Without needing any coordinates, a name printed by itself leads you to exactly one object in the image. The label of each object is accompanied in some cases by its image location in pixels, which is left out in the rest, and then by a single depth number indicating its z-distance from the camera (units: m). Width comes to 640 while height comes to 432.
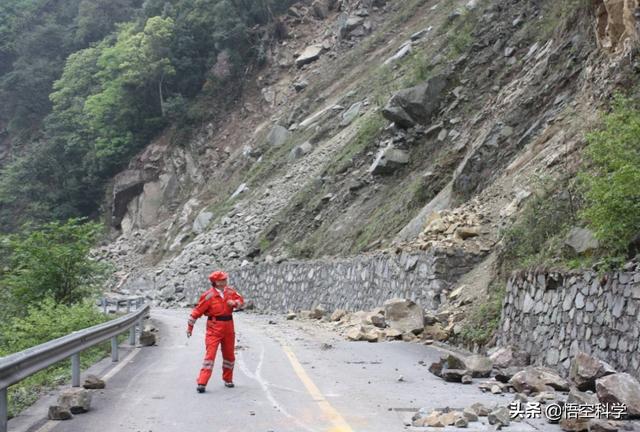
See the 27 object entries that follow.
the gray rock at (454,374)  8.73
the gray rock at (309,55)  51.62
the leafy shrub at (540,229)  11.10
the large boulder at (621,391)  6.19
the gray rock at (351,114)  35.14
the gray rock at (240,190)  38.84
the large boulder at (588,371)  7.31
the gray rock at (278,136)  41.88
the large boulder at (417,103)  24.58
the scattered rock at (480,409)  6.40
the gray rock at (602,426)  5.38
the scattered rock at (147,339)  14.36
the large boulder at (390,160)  24.73
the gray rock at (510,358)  9.65
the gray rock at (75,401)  6.95
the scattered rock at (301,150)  36.47
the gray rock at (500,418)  6.03
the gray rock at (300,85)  48.28
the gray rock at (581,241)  9.30
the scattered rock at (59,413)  6.73
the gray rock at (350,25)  49.47
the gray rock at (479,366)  9.01
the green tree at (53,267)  17.80
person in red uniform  8.52
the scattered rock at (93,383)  8.38
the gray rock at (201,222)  39.50
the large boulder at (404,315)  14.26
